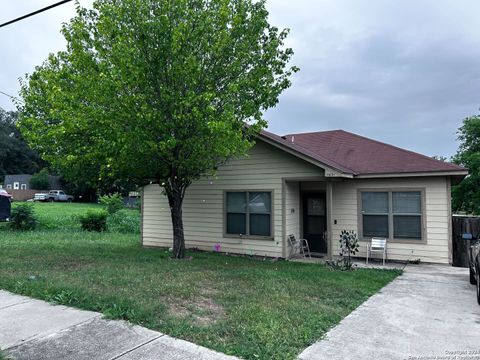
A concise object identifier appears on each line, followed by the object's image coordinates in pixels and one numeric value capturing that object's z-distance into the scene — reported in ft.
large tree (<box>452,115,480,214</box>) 68.28
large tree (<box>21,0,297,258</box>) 24.12
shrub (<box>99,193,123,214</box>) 73.26
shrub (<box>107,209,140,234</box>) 59.11
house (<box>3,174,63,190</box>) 190.80
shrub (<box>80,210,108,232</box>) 56.13
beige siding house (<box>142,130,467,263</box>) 29.76
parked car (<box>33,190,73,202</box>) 157.58
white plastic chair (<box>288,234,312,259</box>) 32.91
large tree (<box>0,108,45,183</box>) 216.74
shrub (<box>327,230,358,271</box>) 27.02
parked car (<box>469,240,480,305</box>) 19.04
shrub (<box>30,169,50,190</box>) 177.06
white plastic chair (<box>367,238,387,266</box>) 30.73
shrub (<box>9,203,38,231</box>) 51.42
